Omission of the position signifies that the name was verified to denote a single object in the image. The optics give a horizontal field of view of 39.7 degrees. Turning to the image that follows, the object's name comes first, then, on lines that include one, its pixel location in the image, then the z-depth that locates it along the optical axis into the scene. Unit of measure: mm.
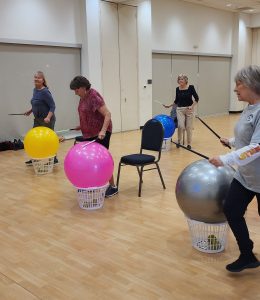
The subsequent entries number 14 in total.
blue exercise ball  6573
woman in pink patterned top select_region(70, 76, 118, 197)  3783
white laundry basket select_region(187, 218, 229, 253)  2697
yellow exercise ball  4951
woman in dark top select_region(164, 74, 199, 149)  6668
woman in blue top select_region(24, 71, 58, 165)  5429
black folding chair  4066
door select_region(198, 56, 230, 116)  12422
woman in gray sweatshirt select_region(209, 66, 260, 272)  2102
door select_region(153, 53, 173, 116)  10680
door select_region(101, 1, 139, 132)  8930
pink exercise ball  3551
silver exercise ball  2553
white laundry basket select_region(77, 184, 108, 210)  3719
